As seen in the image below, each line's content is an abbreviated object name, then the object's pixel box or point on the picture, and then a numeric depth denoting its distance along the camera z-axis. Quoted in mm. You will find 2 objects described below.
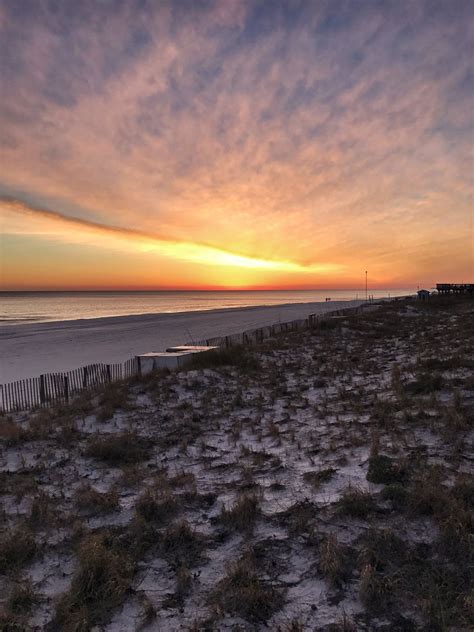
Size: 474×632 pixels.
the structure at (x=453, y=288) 68125
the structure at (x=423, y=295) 62912
